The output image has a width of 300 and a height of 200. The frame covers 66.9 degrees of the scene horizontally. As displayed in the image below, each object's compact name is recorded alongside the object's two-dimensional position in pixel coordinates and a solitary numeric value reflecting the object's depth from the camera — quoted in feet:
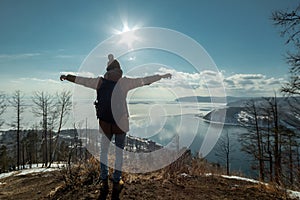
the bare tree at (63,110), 80.18
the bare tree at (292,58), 26.25
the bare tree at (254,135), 60.54
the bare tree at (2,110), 76.74
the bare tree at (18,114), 87.67
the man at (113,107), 10.47
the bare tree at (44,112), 86.07
